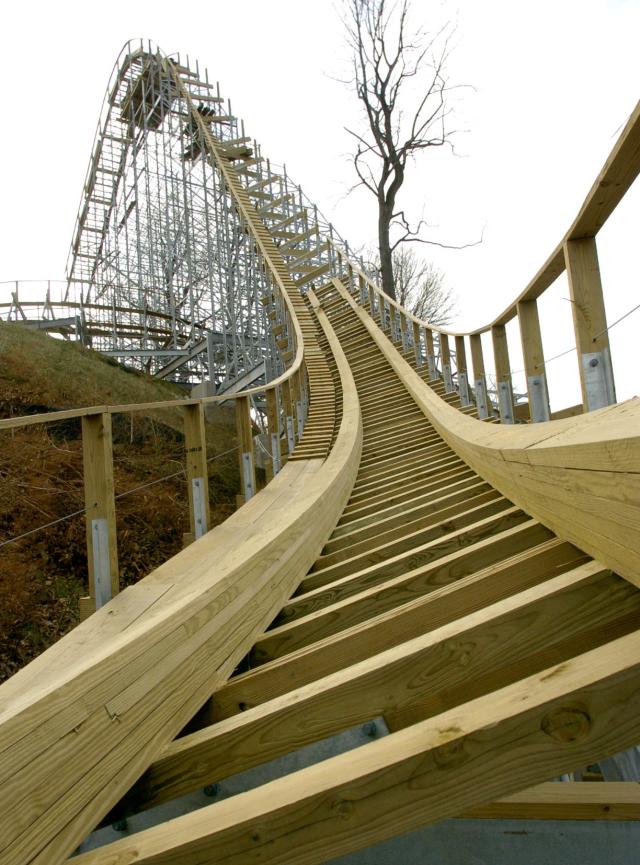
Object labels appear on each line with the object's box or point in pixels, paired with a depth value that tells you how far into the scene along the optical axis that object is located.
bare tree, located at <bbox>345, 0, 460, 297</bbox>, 21.30
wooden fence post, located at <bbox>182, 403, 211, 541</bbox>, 3.86
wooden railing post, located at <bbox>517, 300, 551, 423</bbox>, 3.94
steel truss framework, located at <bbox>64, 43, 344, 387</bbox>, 17.28
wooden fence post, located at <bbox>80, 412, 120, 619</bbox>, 2.79
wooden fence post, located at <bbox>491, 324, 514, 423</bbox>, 5.02
